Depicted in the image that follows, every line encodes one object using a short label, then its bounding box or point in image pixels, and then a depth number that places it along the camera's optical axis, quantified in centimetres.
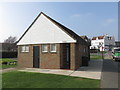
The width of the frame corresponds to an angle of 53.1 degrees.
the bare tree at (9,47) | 5182
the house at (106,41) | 8537
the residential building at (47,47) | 1319
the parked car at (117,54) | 2214
